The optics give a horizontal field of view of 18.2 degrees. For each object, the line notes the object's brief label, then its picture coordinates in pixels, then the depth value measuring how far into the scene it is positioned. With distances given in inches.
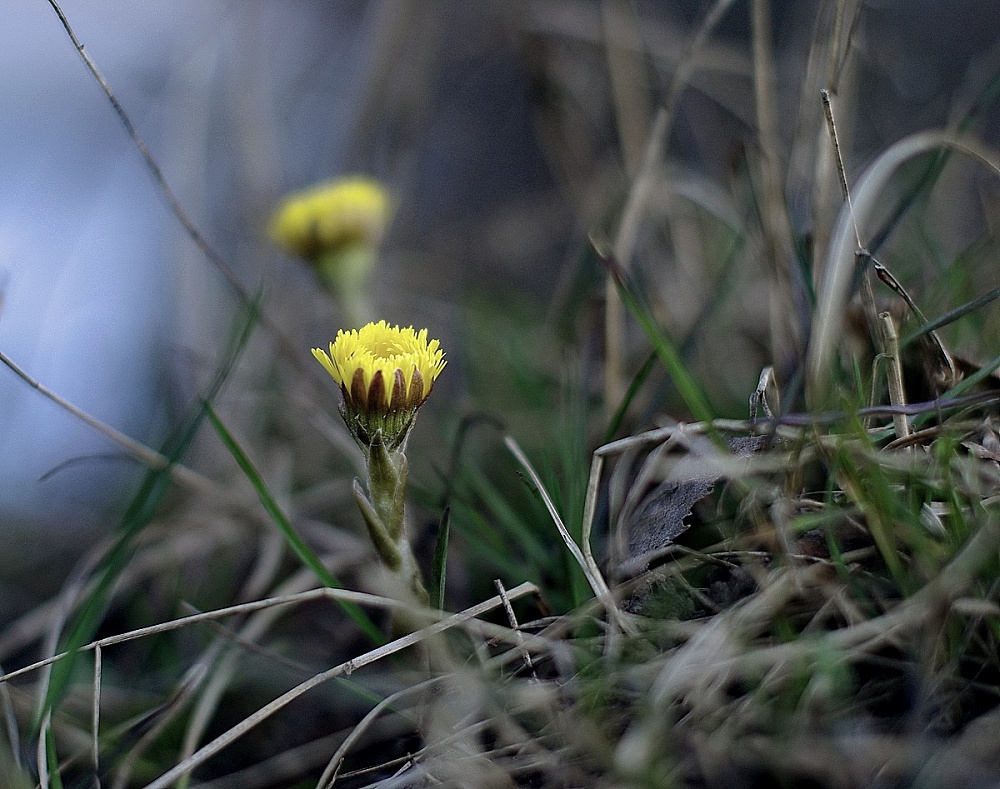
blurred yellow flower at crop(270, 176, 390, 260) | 20.6
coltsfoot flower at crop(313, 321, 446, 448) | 17.0
